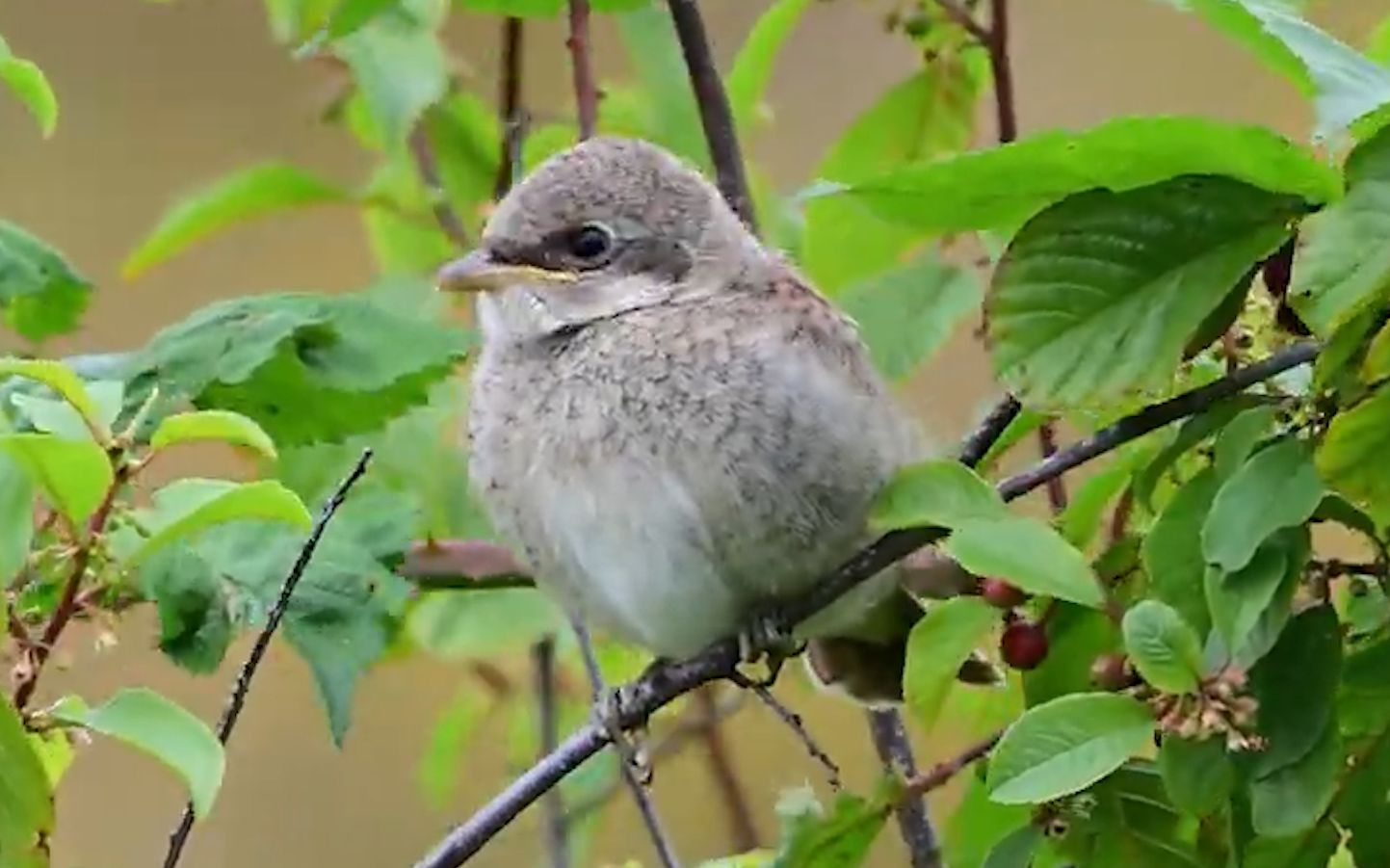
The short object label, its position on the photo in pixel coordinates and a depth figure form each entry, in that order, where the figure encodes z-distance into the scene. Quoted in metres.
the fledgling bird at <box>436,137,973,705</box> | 2.77
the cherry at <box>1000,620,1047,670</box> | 2.72
